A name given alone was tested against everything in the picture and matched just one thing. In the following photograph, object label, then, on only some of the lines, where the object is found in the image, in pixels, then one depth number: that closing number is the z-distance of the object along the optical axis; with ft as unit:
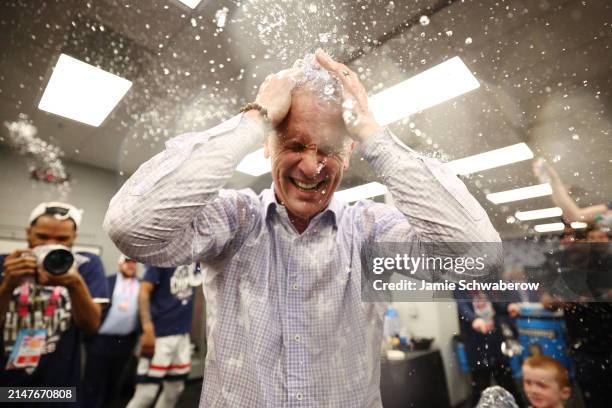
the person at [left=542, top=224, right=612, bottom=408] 2.78
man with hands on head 1.35
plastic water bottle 7.02
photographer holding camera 2.40
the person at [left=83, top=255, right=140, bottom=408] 5.41
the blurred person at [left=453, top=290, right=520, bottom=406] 4.53
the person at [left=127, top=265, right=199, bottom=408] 4.81
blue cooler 3.48
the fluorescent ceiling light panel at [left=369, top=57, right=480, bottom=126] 3.70
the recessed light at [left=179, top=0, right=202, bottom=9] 2.91
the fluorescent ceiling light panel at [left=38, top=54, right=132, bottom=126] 4.05
